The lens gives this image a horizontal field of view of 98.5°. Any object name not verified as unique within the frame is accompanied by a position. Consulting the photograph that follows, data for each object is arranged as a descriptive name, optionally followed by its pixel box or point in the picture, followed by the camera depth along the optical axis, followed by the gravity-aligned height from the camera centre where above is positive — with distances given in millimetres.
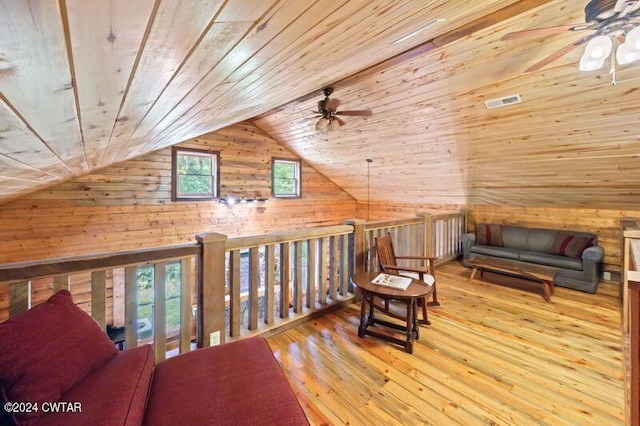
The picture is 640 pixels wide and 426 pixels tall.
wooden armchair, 2789 -571
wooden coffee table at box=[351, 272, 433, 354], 2334 -790
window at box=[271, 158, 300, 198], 6352 +832
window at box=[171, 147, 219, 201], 5062 +756
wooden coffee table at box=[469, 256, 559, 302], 3469 -779
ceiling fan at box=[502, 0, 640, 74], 1452 +1058
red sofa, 964 -694
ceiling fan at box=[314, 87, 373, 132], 3643 +1278
